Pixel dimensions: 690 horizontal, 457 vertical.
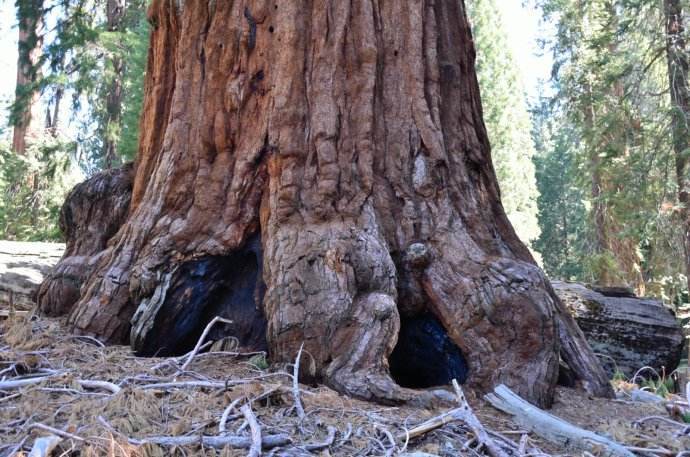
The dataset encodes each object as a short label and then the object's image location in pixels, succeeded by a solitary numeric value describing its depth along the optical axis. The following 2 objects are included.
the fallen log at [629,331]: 5.23
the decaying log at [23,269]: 6.16
